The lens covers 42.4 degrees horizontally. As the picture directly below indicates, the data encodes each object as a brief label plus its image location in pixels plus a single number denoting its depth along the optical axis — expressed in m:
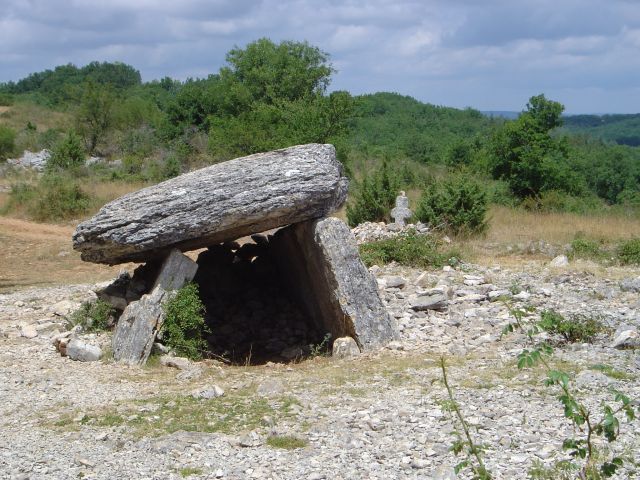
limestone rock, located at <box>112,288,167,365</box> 8.79
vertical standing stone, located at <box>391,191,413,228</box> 16.53
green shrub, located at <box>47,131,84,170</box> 28.72
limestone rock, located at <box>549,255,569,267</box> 12.94
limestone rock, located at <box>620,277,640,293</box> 10.85
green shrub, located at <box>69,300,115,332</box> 9.80
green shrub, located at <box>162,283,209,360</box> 9.11
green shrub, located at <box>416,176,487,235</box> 15.87
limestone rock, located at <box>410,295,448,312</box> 10.00
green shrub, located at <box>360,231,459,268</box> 12.62
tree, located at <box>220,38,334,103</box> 32.69
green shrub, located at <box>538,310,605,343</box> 8.68
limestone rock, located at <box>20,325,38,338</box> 9.76
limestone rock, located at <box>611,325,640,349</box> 8.37
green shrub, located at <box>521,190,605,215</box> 21.09
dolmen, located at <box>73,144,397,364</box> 9.07
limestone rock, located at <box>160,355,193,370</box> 8.63
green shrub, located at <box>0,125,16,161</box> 37.06
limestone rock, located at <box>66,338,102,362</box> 8.84
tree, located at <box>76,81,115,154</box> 38.59
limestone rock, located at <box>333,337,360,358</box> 8.84
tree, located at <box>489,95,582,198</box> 25.34
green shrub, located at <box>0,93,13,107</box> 56.46
